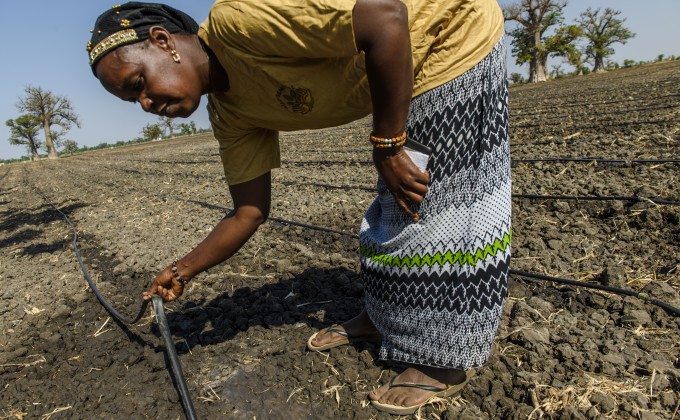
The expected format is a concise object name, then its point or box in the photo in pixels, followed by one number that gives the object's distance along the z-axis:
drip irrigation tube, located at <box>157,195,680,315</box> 1.94
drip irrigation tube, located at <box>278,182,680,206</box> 2.97
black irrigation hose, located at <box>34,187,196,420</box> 1.61
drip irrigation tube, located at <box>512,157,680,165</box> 3.73
